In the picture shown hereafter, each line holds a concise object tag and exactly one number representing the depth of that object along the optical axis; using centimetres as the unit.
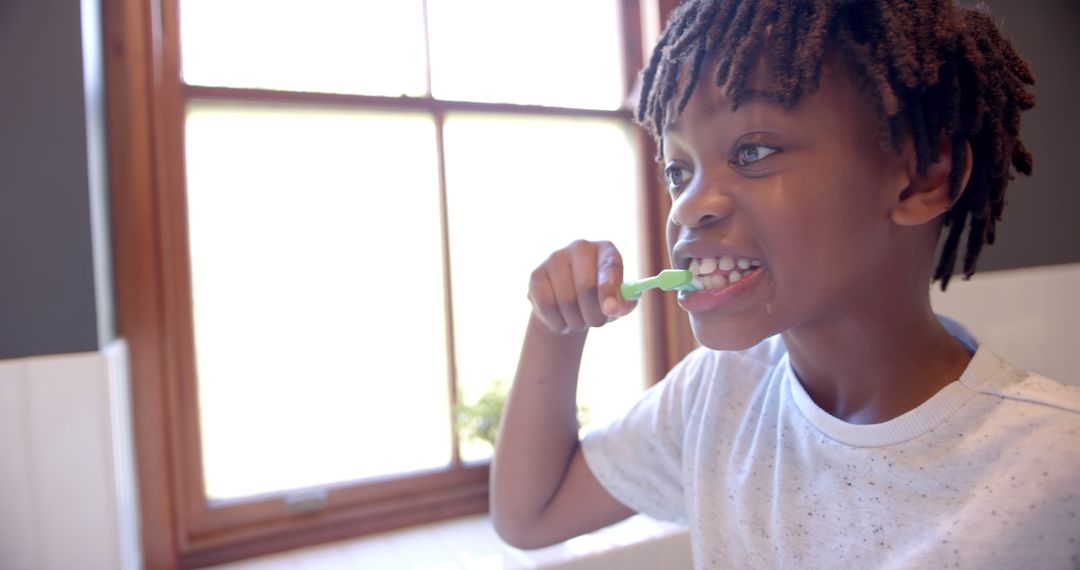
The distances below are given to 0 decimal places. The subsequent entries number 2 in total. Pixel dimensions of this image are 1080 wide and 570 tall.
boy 51
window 111
